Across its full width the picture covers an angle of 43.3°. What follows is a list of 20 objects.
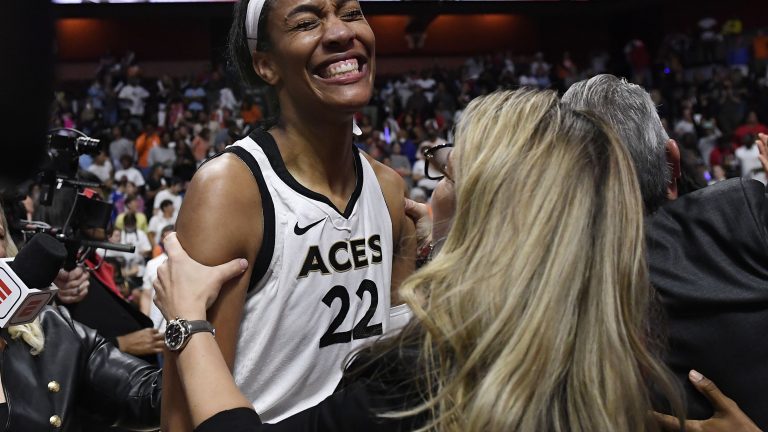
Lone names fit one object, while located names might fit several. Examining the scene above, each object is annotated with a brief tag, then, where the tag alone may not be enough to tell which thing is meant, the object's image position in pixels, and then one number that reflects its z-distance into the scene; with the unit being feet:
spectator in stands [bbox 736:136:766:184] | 45.42
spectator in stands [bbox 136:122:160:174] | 52.60
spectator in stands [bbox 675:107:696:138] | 54.71
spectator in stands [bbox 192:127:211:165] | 51.21
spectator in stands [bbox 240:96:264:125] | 55.62
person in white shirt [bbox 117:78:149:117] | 61.98
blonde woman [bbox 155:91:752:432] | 4.81
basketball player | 6.93
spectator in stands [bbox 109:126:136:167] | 51.83
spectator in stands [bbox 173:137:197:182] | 45.43
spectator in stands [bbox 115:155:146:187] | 46.52
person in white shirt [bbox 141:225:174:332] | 20.87
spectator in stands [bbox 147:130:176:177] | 50.14
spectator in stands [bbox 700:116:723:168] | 51.06
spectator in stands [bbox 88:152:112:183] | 46.70
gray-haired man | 6.07
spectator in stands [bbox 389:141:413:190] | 46.33
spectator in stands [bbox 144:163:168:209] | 44.09
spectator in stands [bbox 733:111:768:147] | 49.07
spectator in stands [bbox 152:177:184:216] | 40.09
